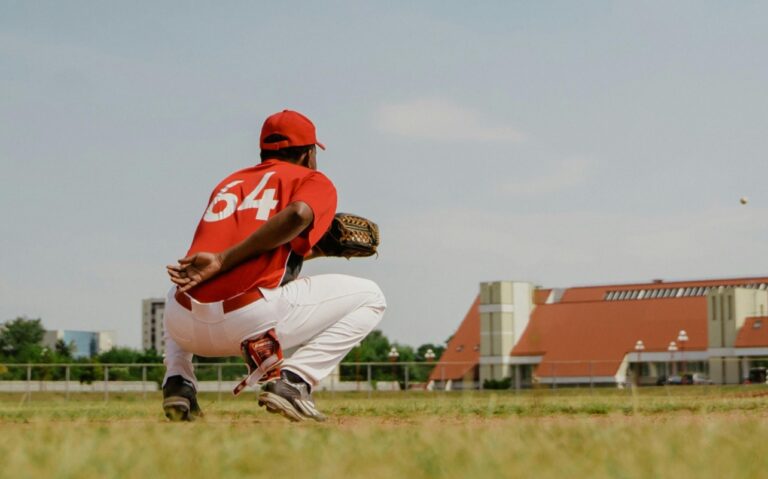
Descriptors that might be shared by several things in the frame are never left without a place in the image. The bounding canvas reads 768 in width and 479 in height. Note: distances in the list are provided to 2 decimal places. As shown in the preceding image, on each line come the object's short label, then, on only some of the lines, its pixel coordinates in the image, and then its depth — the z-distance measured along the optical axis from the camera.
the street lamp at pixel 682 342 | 70.82
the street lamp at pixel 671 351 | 73.31
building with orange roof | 75.38
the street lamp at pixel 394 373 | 40.09
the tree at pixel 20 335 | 115.19
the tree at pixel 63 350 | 93.53
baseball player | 5.05
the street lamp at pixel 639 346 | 75.69
